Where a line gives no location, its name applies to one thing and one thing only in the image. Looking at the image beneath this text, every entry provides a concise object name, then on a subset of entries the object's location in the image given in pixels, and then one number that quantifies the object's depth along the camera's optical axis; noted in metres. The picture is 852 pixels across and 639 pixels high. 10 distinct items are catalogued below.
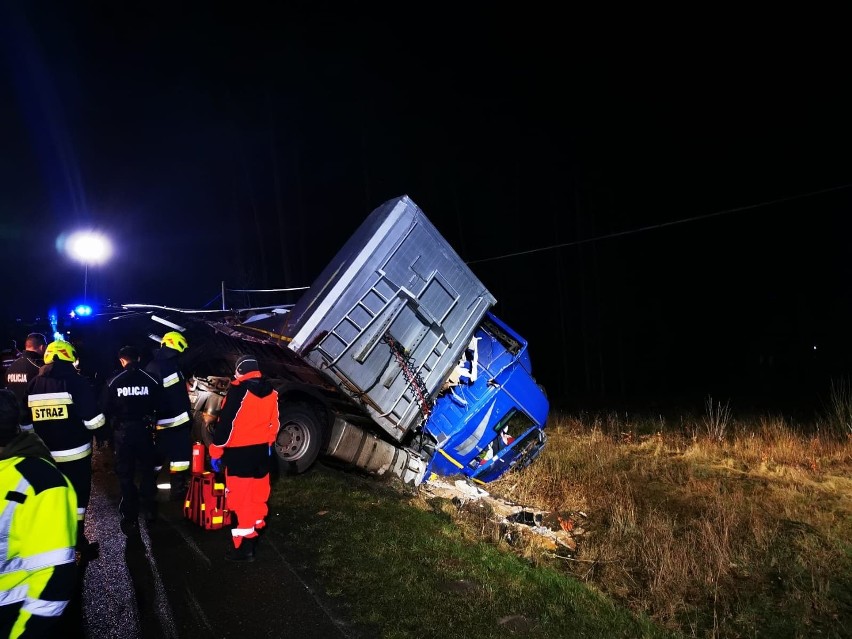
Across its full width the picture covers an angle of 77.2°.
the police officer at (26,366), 6.03
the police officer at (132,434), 4.97
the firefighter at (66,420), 3.80
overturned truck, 6.09
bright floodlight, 11.30
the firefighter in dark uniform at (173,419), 5.36
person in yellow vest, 1.64
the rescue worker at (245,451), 4.11
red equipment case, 4.66
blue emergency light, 9.18
